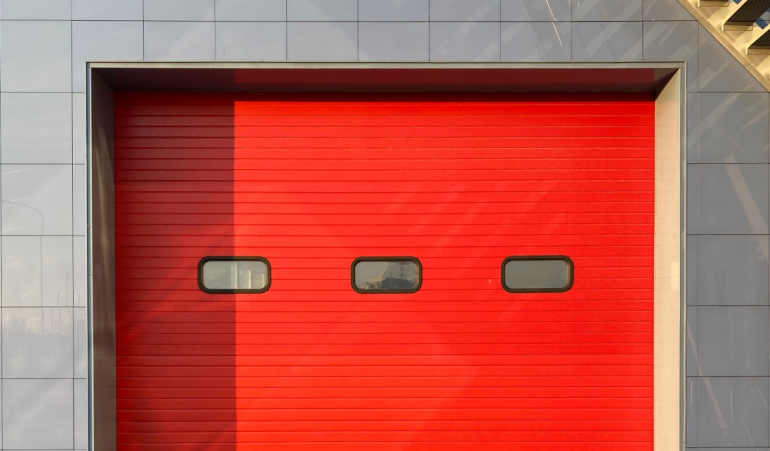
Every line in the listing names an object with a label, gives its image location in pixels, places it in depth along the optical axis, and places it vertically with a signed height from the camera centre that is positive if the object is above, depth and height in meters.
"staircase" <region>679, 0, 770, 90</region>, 5.11 +1.62
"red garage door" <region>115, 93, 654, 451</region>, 5.51 -0.40
